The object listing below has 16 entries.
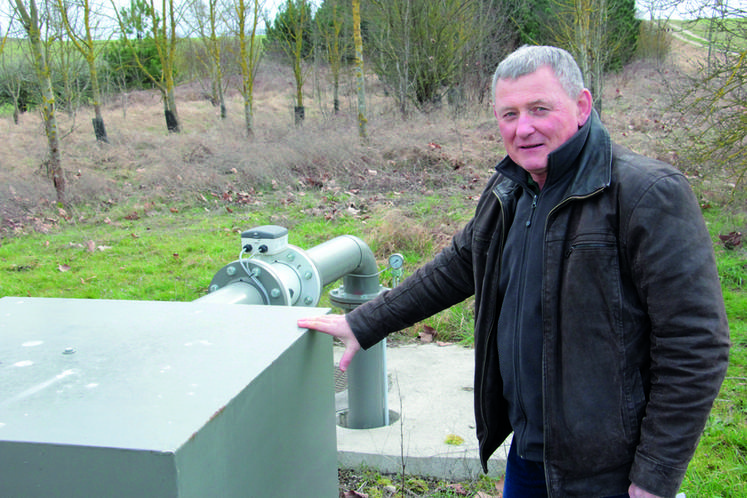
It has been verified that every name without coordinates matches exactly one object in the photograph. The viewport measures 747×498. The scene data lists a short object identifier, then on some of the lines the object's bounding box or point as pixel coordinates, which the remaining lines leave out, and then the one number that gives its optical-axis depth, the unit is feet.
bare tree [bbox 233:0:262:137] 50.34
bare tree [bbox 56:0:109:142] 47.18
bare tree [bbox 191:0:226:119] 61.21
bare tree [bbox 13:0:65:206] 29.58
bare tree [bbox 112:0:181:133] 56.90
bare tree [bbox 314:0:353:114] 66.55
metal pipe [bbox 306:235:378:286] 8.69
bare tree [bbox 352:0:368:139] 41.46
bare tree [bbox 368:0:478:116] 53.57
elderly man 4.63
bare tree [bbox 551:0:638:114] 47.16
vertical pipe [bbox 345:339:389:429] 10.95
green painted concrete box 3.32
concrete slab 10.55
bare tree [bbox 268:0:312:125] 63.46
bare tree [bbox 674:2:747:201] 17.35
